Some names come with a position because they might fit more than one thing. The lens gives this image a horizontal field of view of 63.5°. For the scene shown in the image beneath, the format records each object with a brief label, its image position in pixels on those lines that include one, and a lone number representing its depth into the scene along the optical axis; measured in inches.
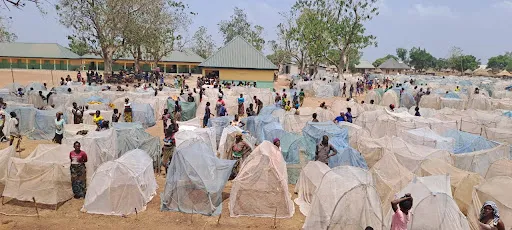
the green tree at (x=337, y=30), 1713.8
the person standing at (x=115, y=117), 582.6
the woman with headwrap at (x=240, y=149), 418.3
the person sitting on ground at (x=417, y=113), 650.1
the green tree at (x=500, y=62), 4005.9
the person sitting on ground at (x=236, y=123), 528.0
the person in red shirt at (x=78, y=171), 359.3
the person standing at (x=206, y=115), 654.0
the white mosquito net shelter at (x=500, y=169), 367.2
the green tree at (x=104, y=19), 1314.0
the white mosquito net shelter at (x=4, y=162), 360.2
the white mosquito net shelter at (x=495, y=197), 288.7
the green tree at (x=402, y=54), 5154.0
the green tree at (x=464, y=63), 3742.6
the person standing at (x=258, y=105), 778.2
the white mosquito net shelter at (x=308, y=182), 362.3
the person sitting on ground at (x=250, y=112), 662.0
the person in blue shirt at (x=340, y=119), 570.7
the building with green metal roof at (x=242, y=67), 1421.0
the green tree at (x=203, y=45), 3157.0
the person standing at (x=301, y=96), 1016.0
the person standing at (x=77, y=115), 569.5
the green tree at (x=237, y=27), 3247.3
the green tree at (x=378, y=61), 4547.2
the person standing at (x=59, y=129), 503.5
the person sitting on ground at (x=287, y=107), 778.8
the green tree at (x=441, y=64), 4222.0
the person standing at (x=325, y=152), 395.5
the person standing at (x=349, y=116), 601.0
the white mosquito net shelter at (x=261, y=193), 342.0
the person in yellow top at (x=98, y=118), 514.6
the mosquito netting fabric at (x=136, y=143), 448.5
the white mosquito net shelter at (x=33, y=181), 342.3
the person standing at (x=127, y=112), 647.1
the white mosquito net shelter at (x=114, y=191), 337.4
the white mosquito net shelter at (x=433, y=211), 273.1
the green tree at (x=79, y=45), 1391.5
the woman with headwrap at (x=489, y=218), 211.9
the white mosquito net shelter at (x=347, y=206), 284.2
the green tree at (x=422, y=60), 4222.4
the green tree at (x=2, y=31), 1242.9
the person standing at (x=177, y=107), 716.0
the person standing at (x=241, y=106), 782.5
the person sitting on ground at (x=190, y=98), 767.7
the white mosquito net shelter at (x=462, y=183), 331.9
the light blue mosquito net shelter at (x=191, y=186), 340.8
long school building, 2165.4
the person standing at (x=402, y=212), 236.4
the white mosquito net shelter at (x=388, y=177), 335.0
